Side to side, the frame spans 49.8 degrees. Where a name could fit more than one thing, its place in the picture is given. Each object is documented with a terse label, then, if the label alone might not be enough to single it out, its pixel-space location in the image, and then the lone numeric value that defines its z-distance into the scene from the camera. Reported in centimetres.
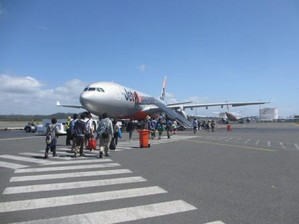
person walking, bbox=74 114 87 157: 1312
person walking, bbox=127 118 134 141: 2198
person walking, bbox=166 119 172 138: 2412
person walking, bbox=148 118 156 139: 2355
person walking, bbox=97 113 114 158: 1309
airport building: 11169
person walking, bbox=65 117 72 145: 1669
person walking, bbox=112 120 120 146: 1642
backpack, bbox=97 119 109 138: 1307
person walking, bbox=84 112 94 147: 1413
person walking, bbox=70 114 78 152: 1327
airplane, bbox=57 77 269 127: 2975
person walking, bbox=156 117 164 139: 2446
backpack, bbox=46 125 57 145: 1249
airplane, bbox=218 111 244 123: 10584
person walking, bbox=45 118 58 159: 1249
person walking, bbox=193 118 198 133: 3338
